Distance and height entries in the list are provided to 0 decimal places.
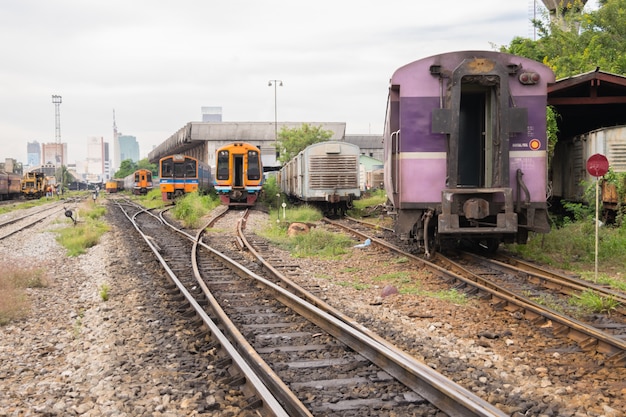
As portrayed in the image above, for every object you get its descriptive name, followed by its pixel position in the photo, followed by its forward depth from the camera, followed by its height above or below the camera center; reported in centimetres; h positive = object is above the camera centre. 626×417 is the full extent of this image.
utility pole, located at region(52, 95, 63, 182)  8129 +1035
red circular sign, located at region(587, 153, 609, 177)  908 +28
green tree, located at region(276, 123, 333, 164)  5394 +429
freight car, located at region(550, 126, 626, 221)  1439 +54
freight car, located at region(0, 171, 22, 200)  5409 +14
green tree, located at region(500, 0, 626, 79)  2423 +642
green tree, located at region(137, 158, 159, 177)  14154 +557
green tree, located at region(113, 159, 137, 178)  15624 +477
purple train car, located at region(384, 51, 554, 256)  948 +65
